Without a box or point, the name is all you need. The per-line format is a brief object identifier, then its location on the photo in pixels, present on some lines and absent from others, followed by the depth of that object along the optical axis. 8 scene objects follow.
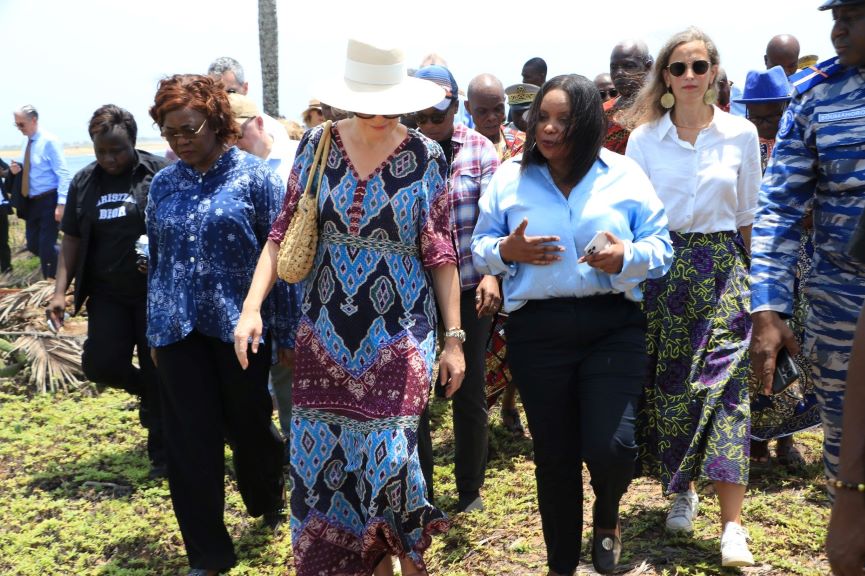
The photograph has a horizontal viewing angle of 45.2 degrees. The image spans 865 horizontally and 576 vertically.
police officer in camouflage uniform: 3.51
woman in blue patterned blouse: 5.11
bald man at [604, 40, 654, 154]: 6.80
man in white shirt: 7.02
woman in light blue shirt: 4.23
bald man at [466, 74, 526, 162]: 6.36
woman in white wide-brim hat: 4.45
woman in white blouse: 4.88
